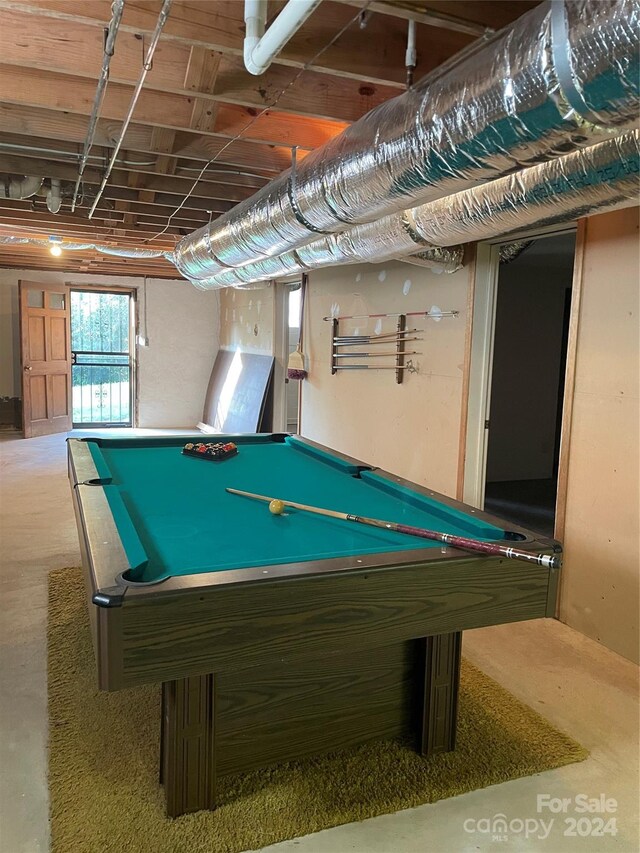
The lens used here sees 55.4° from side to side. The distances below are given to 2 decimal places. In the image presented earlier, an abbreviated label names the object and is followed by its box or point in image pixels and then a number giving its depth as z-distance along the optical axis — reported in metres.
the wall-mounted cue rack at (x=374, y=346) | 4.39
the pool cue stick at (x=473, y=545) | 1.68
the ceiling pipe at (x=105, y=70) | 1.70
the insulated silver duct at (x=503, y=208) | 2.13
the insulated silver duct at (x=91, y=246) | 5.61
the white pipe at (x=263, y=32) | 1.41
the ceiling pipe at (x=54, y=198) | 3.90
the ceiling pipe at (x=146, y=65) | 1.72
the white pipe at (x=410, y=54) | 1.91
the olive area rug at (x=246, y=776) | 1.71
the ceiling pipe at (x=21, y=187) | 3.81
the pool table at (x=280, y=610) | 1.44
